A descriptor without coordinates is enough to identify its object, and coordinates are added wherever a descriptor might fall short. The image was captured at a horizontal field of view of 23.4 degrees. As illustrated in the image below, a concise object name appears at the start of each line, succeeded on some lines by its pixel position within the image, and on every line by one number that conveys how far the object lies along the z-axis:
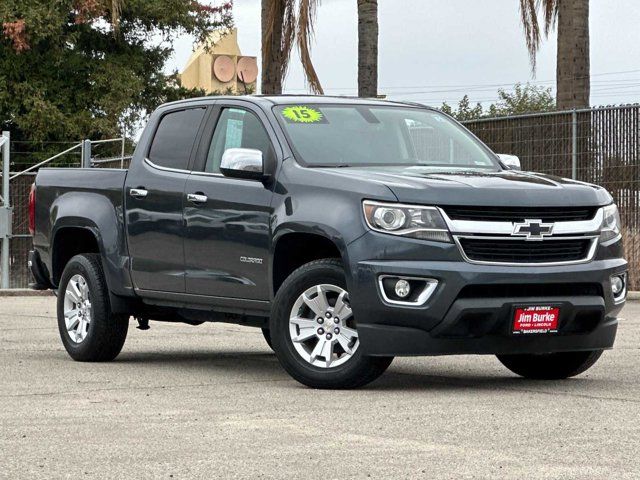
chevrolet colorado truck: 9.09
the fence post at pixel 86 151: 22.26
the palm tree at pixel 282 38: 22.59
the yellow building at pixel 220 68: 81.56
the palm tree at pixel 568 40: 21.59
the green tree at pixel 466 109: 67.56
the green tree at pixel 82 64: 35.31
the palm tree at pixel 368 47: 23.48
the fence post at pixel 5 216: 22.78
